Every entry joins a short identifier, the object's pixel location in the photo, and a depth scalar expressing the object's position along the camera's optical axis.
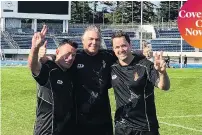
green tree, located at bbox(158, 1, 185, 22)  70.00
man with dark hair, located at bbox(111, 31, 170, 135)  4.68
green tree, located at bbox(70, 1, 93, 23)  75.75
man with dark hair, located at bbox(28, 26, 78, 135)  4.63
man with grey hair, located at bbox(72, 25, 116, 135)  4.92
